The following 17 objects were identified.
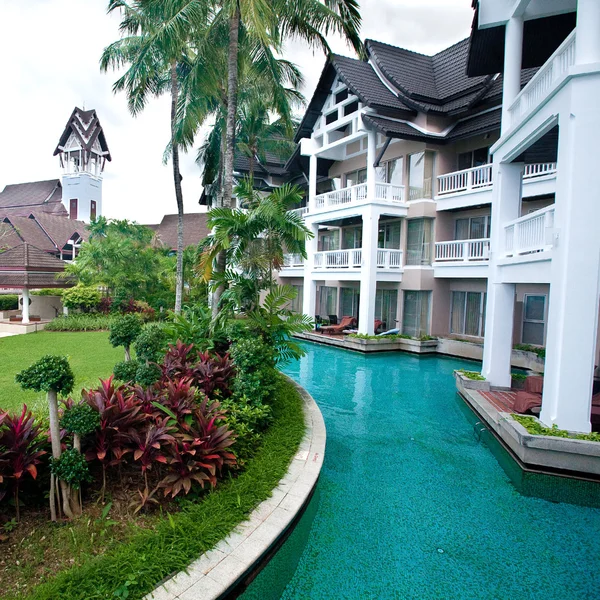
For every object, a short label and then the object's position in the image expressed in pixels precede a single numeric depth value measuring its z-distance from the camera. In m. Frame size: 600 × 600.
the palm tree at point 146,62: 15.23
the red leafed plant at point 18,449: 3.85
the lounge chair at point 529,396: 7.30
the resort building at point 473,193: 6.30
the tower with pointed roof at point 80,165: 48.88
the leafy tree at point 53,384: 3.83
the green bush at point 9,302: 25.14
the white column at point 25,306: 19.34
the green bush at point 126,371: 5.64
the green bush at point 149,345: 6.96
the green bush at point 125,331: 6.88
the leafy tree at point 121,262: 20.92
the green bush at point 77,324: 19.16
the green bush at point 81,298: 20.66
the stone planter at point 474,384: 9.56
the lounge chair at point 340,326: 18.17
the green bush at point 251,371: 6.54
